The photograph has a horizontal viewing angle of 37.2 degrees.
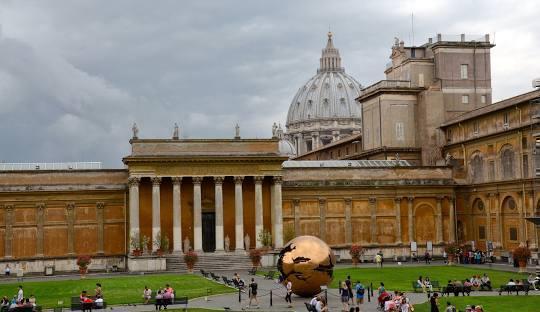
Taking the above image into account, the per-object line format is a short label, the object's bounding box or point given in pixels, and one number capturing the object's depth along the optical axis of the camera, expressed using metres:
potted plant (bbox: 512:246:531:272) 54.97
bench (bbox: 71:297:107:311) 38.84
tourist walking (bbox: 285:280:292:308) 39.53
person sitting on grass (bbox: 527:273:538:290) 44.70
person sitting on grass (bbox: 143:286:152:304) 42.16
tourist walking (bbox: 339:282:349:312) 37.72
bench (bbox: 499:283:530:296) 42.53
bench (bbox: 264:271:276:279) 54.91
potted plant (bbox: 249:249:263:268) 60.66
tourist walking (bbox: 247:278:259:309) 39.19
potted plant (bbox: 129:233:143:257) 66.00
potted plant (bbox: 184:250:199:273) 60.12
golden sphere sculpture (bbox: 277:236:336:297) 39.78
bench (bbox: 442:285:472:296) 42.25
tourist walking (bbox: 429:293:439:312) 32.56
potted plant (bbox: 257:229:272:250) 67.88
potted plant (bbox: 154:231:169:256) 66.31
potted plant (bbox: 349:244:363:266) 63.94
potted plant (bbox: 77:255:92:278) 60.16
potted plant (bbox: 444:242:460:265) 66.25
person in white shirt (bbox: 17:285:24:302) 41.71
